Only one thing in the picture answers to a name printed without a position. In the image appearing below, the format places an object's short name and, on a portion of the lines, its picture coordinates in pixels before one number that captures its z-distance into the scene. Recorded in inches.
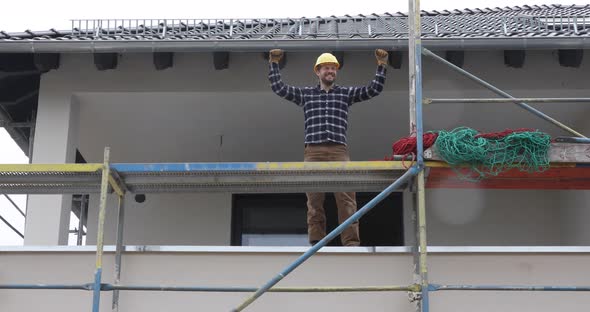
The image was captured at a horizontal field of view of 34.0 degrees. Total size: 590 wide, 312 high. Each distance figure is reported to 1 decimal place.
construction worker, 306.8
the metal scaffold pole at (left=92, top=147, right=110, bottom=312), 259.1
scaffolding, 257.8
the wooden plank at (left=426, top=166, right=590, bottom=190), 279.9
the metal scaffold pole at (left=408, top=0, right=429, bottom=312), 257.4
